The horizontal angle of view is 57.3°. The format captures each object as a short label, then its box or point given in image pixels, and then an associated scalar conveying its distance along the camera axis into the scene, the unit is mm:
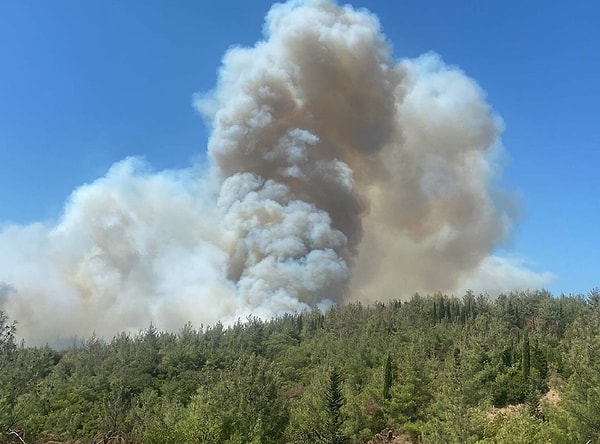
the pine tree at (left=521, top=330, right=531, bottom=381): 84700
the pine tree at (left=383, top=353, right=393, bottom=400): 70688
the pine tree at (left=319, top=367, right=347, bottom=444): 56625
